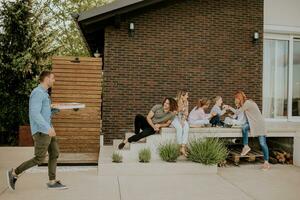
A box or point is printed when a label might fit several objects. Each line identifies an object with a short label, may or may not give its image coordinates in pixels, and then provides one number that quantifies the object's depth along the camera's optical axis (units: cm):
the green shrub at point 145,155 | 749
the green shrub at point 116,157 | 747
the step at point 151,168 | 727
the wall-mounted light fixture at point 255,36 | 1055
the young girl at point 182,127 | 785
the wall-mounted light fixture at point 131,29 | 970
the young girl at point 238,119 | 854
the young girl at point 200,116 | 871
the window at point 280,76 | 1129
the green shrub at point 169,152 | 762
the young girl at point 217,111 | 925
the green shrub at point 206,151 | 756
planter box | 1081
